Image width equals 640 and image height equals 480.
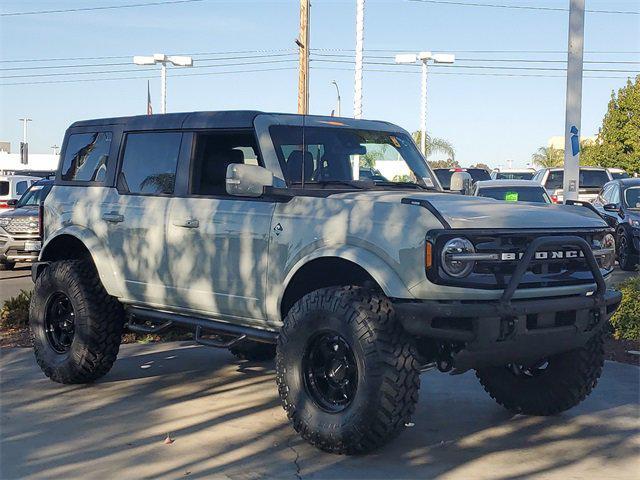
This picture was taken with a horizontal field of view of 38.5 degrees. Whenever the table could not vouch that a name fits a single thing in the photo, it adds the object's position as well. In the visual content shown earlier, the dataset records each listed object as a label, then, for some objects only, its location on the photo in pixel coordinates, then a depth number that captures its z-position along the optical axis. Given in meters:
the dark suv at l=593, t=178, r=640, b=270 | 16.23
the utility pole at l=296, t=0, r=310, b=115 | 23.08
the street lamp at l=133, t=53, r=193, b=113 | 31.75
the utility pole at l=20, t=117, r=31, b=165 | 38.22
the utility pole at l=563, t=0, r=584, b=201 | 13.39
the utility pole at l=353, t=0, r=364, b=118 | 23.25
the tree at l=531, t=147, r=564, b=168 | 66.62
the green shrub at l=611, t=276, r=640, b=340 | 8.98
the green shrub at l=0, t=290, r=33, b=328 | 10.17
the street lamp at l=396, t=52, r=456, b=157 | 34.09
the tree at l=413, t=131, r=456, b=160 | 58.67
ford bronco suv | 5.26
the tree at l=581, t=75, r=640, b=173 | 40.84
